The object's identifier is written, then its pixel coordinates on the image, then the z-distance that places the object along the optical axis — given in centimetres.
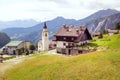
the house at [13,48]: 6469
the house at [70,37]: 3396
